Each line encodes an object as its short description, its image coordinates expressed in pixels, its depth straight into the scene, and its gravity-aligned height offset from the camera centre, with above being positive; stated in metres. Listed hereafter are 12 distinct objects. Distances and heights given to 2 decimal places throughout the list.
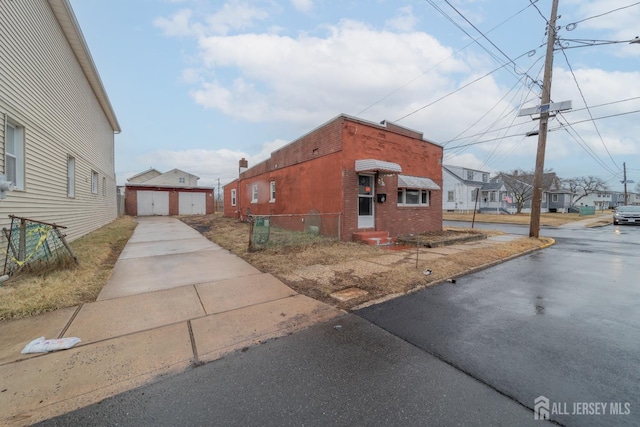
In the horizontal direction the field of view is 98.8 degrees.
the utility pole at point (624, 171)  46.70 +6.05
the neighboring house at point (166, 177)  48.12 +4.14
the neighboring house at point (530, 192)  38.69 +2.08
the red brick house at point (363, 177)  10.17 +1.08
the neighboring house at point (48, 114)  5.98 +2.40
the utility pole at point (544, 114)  11.38 +3.78
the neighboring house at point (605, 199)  67.28 +1.82
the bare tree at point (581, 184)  50.49 +4.05
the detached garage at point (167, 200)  27.92 +0.00
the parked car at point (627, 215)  22.80 -0.78
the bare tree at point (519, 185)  38.34 +2.74
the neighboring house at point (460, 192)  38.50 +1.69
